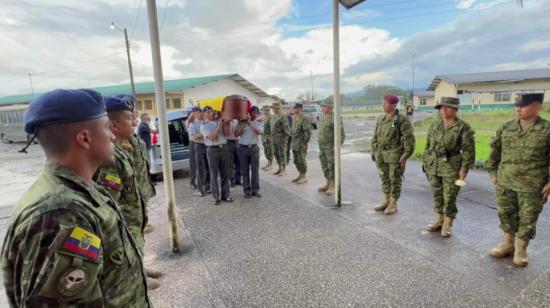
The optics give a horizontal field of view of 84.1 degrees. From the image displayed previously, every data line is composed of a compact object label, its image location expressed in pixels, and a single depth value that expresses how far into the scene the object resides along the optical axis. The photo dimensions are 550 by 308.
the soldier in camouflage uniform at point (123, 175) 2.25
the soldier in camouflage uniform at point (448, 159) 3.54
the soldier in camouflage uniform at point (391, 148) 4.30
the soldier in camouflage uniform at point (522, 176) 2.92
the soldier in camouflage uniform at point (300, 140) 6.74
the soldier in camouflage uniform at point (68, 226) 0.90
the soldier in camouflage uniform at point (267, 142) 8.48
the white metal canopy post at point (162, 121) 3.11
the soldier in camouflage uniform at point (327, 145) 5.89
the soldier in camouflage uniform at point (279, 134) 7.50
